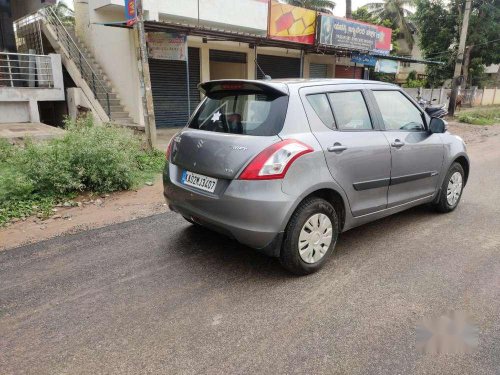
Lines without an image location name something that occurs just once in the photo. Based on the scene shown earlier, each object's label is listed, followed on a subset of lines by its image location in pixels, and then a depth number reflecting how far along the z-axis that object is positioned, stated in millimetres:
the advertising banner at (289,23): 13609
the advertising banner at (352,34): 14680
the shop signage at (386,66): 16500
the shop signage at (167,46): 10719
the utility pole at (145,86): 7459
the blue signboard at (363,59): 15930
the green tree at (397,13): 35438
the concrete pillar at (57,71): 11112
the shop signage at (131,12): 7480
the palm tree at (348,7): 25500
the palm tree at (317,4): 30609
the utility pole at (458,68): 17791
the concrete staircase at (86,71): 11766
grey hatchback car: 3158
